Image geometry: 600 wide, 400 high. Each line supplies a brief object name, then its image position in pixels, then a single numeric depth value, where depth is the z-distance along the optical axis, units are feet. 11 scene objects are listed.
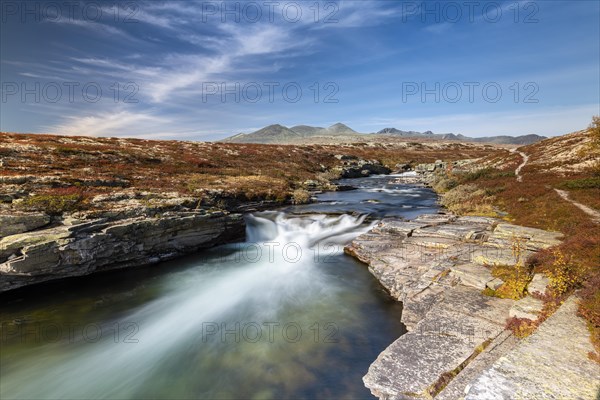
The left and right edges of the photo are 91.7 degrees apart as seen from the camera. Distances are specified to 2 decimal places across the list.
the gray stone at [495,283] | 33.09
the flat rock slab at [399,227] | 60.75
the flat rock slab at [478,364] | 19.60
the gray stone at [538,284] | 29.63
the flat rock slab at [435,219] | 64.39
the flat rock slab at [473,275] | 34.71
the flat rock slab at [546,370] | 15.52
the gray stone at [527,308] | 26.33
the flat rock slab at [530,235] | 41.12
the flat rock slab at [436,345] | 23.40
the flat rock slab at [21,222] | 44.32
